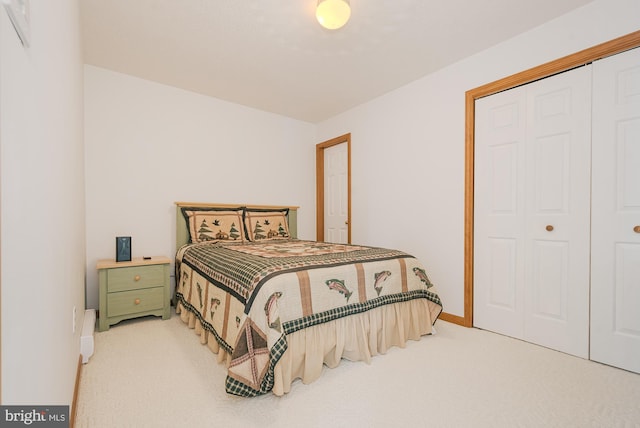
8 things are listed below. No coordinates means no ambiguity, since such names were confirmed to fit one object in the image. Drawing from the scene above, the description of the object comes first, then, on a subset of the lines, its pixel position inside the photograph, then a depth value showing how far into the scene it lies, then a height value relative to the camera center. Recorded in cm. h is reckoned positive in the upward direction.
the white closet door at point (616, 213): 186 -1
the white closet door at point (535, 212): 208 -1
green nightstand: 252 -71
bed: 157 -63
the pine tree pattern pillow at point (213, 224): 321 -16
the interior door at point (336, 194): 421 +25
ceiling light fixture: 183 +126
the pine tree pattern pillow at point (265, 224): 354 -18
